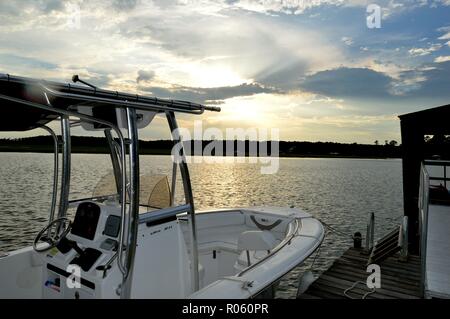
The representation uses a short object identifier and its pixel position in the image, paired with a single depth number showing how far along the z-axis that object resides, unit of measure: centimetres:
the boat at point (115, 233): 313
